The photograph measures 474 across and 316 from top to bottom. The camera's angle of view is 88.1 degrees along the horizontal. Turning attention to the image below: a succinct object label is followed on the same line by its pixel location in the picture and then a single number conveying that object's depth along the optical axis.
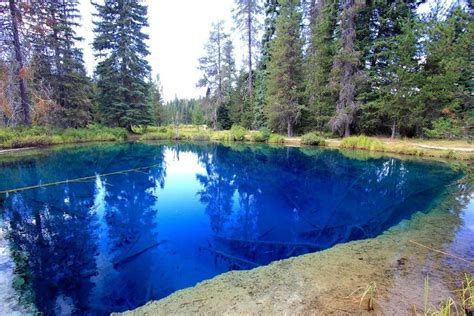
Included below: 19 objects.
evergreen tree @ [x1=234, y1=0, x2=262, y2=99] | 25.47
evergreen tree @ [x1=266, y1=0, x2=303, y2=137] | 18.23
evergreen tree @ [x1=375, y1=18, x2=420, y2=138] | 13.76
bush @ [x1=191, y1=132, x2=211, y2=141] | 22.25
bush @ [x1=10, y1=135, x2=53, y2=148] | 13.96
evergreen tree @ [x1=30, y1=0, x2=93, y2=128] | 18.25
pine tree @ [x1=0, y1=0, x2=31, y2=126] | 11.16
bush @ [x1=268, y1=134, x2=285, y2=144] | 18.62
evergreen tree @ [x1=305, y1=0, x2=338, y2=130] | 17.34
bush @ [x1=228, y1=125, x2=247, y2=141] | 20.56
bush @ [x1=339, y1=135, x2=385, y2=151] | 14.09
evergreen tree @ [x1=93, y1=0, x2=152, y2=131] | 21.38
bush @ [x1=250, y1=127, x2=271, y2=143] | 19.29
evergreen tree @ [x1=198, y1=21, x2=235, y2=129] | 27.50
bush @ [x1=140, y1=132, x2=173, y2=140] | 21.44
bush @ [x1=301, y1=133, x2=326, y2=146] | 16.75
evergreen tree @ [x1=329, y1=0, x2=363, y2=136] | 15.46
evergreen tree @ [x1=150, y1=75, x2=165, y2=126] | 34.81
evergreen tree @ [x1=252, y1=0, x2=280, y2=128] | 23.06
